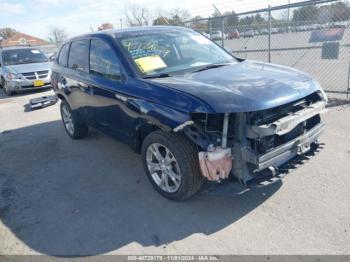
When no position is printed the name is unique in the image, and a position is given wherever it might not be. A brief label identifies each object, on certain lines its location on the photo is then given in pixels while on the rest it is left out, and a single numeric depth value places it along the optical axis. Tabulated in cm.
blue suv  301
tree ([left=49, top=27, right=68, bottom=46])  6136
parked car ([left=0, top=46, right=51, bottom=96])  1145
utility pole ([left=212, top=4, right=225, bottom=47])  930
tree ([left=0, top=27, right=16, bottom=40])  6919
